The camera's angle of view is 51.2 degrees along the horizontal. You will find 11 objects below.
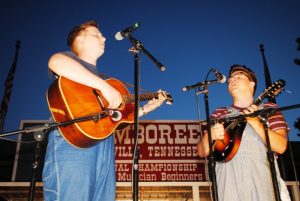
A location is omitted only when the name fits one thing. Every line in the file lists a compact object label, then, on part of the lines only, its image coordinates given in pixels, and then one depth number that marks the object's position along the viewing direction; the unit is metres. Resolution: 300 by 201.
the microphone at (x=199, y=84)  3.84
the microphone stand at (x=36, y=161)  2.65
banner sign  9.06
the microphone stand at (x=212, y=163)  3.15
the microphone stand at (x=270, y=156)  2.78
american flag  10.78
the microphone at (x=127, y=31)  3.01
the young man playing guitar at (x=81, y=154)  2.42
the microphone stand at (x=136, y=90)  2.39
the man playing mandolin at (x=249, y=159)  3.04
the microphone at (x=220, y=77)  3.83
